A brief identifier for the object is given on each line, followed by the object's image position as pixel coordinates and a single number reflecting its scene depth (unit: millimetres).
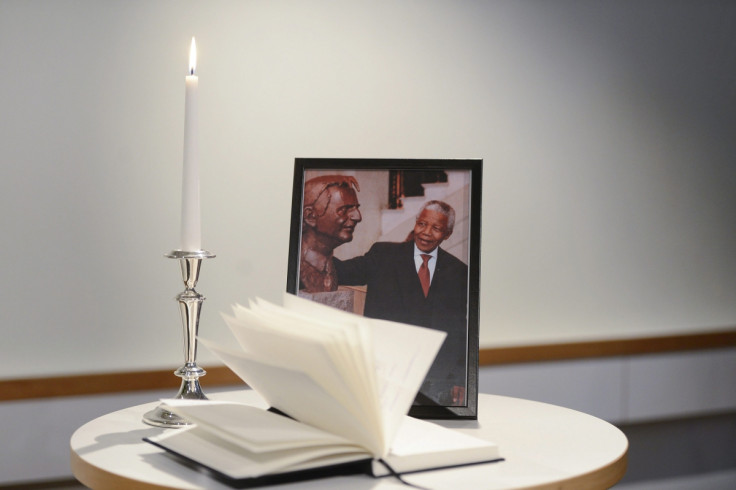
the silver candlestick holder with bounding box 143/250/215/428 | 982
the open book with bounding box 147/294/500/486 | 733
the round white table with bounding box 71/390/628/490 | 763
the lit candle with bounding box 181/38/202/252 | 967
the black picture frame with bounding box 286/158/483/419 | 1004
